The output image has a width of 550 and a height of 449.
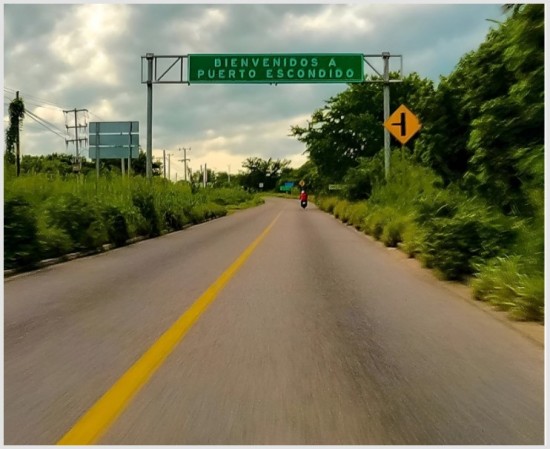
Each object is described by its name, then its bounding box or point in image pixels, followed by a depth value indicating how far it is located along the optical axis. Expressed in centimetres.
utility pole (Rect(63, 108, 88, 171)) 7606
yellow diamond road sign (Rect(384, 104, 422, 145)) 2220
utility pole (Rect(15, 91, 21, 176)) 3899
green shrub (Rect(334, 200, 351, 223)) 3356
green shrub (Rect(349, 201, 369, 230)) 2719
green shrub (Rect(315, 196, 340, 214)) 4772
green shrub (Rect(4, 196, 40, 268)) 1296
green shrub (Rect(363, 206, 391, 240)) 2142
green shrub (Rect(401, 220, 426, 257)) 1386
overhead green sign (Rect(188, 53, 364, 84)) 2661
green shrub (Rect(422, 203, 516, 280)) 1097
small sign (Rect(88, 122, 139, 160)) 4091
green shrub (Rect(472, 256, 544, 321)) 792
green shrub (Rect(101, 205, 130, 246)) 1886
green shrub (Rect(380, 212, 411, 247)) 1866
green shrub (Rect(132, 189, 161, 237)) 2319
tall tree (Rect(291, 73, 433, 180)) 4628
